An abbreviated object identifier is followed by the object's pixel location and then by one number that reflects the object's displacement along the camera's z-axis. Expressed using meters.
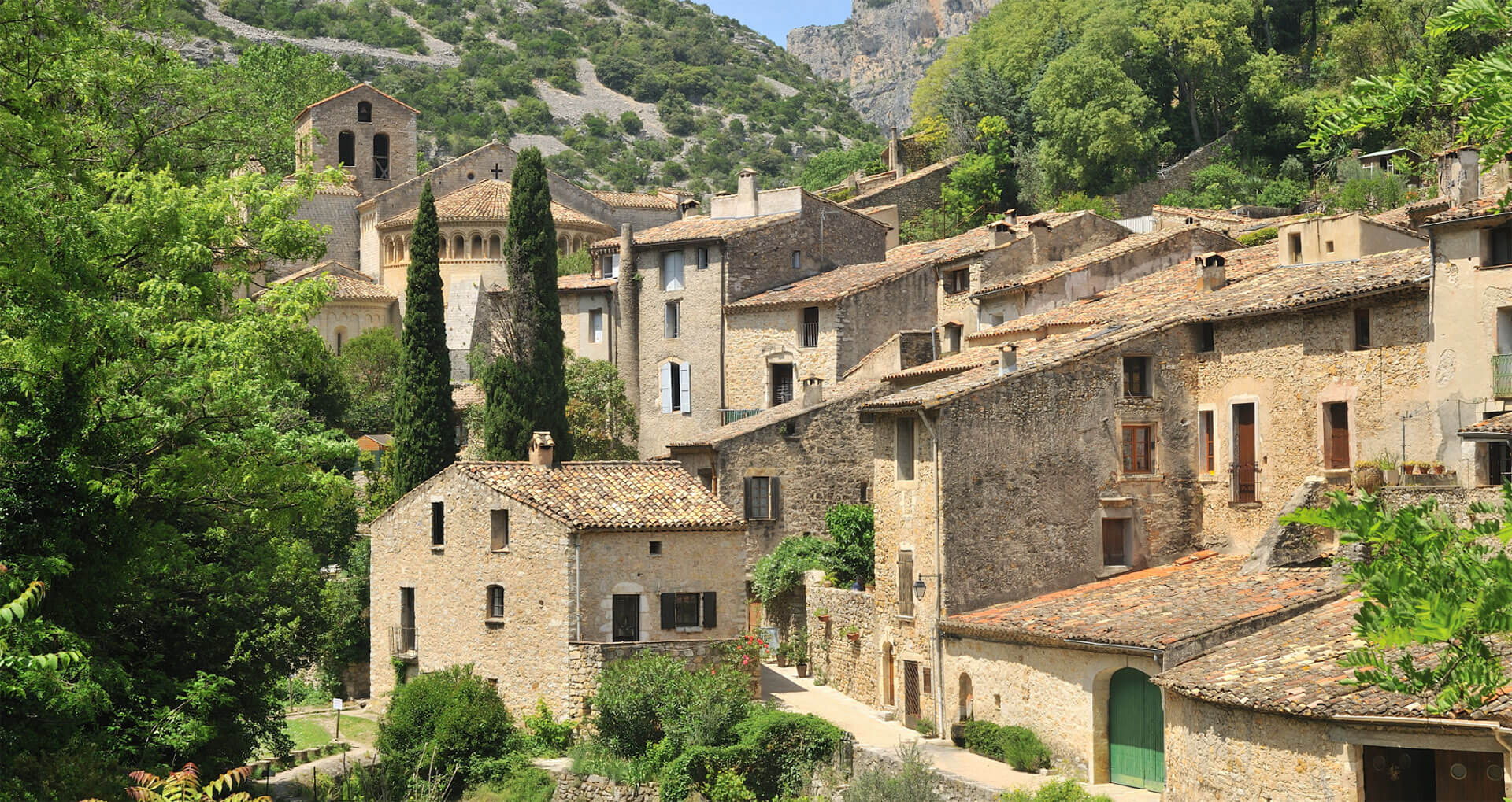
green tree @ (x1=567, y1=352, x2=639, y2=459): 52.84
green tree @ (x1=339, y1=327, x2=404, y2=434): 64.38
